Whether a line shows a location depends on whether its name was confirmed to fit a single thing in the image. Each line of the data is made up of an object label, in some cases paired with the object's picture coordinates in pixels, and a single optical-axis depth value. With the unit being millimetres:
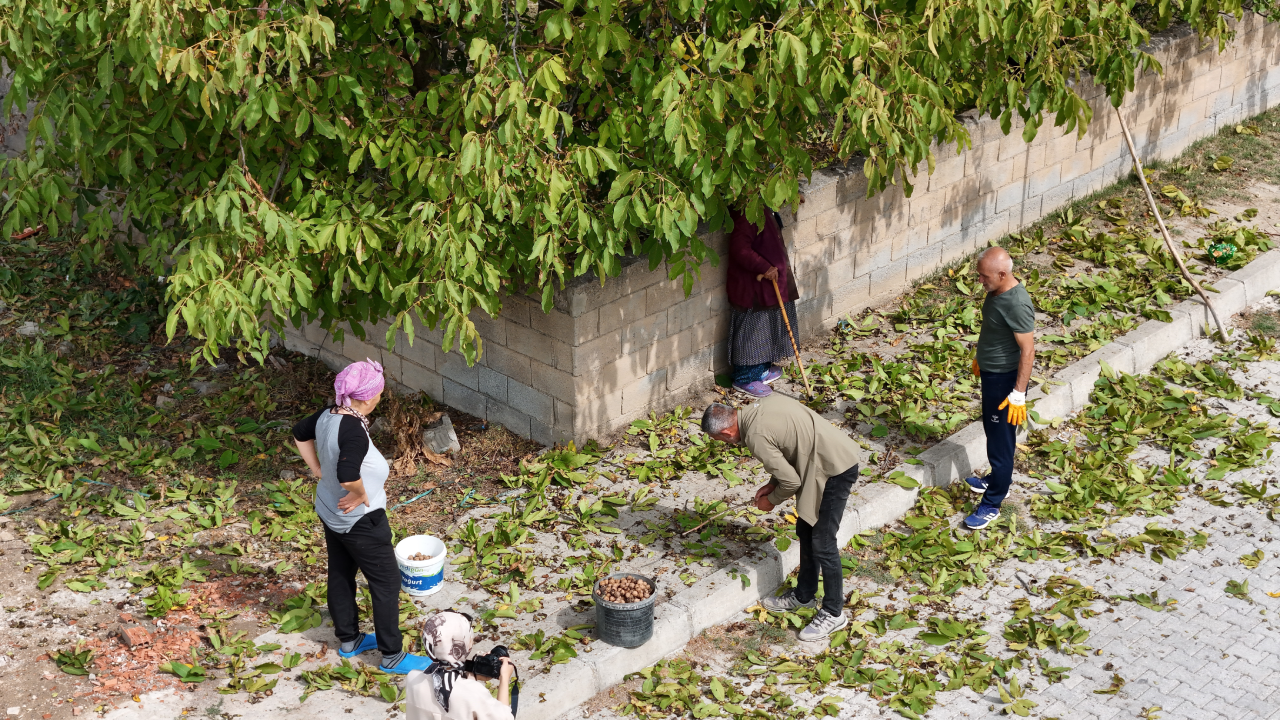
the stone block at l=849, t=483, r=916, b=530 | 7895
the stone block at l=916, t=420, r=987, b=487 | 8391
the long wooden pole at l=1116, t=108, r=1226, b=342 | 10156
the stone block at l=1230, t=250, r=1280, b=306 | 10680
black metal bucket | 6488
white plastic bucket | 7049
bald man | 7566
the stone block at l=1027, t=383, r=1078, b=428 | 8977
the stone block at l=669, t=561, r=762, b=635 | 6992
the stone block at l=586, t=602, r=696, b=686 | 6527
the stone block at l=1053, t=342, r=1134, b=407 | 9289
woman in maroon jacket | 9102
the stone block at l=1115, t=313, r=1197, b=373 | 9766
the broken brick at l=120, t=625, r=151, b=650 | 6676
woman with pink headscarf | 6195
